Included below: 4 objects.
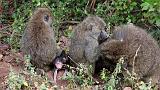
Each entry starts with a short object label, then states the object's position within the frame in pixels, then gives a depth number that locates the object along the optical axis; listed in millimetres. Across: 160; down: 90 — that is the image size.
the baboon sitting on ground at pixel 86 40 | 7701
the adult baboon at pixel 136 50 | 7293
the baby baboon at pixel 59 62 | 7973
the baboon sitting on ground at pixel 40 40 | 7703
